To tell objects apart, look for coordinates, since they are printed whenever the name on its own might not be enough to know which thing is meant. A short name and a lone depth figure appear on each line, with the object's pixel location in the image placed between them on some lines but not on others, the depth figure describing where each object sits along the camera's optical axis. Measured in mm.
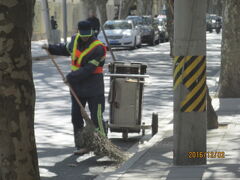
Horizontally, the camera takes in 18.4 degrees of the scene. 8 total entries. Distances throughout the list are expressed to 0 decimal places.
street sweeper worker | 9695
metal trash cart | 10719
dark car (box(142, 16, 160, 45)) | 43906
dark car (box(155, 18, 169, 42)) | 49762
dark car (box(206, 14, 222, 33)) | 69975
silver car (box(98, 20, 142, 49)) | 38000
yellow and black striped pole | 8125
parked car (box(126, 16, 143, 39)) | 45662
